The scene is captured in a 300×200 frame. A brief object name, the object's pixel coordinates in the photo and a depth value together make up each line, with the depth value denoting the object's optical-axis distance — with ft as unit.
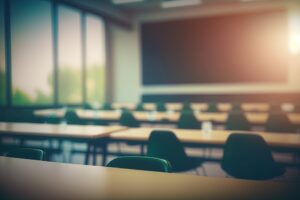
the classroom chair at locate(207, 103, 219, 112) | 21.09
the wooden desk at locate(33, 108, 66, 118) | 17.51
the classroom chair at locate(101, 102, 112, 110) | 21.90
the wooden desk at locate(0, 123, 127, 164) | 9.89
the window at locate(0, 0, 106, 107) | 19.81
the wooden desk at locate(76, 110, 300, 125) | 13.82
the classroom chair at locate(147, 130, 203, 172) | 8.78
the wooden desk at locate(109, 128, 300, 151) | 8.36
